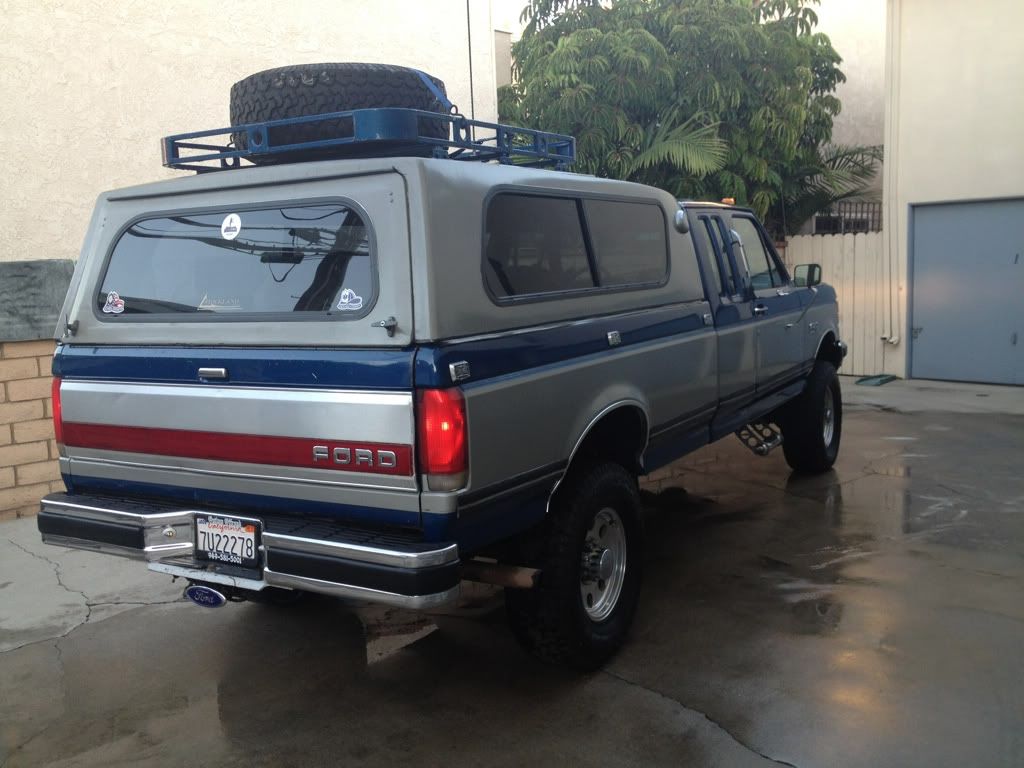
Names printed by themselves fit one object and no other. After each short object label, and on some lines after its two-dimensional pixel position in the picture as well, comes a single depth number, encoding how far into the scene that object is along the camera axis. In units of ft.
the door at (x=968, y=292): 36.86
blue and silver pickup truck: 10.66
